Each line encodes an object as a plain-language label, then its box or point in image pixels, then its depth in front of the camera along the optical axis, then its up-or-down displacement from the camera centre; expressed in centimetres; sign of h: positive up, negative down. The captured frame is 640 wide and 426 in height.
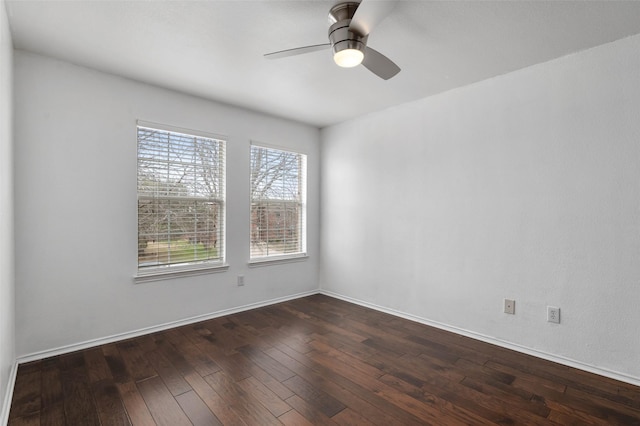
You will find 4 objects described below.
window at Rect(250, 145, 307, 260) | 393 +11
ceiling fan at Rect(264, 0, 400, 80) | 169 +106
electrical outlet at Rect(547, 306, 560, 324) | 249 -83
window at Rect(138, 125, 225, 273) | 306 +13
